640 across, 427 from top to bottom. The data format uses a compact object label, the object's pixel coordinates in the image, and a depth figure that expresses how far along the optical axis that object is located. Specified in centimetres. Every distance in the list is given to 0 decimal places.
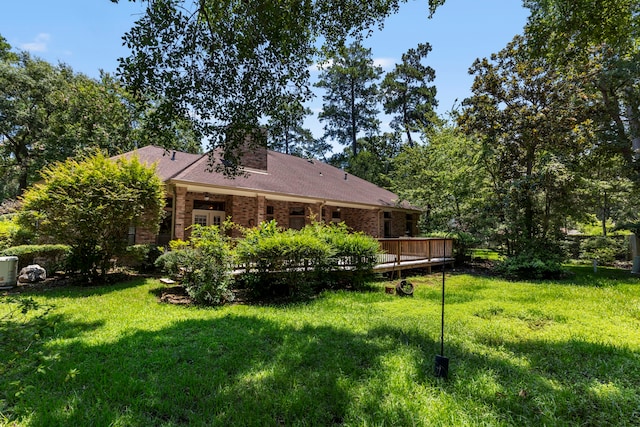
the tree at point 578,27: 502
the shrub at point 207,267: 665
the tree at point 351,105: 3189
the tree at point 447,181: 1379
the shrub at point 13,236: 994
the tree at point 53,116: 1866
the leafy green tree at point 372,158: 2889
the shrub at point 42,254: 871
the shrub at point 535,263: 1076
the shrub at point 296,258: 717
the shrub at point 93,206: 780
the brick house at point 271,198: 1141
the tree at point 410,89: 3055
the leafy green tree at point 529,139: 1167
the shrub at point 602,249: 1459
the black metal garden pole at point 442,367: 334
